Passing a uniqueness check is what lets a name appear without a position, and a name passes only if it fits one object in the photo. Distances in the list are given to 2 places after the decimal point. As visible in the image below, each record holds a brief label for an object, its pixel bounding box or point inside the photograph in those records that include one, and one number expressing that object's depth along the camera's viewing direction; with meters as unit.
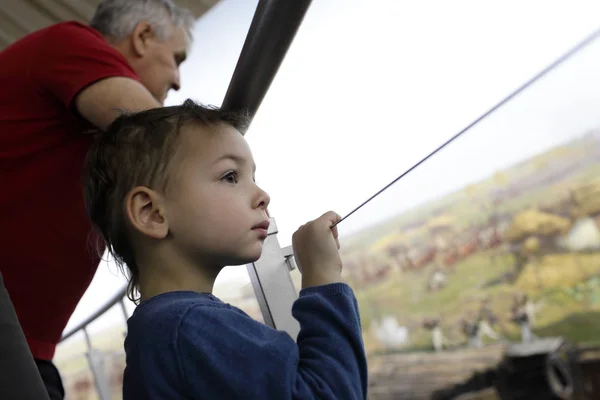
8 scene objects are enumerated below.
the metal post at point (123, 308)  1.60
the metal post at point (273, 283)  0.72
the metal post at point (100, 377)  1.90
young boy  0.48
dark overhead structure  0.54
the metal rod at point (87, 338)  2.00
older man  0.69
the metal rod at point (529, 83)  0.40
